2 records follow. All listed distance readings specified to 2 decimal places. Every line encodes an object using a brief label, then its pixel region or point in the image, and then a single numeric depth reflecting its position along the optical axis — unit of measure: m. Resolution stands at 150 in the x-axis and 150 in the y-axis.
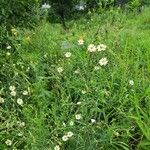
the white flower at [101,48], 1.50
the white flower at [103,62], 1.47
